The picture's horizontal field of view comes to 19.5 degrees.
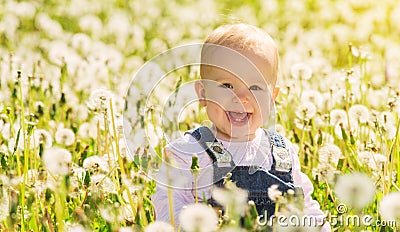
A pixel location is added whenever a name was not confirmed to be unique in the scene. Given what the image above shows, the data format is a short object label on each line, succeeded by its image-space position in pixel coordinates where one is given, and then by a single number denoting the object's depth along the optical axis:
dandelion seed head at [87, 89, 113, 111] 2.75
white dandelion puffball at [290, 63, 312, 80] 3.92
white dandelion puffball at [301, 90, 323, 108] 3.88
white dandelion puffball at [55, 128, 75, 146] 3.50
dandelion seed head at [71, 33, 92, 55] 5.59
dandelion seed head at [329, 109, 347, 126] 3.65
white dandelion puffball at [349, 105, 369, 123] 3.34
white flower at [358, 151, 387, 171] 3.07
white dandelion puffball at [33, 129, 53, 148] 3.33
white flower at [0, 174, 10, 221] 2.34
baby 2.71
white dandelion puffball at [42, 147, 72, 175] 2.39
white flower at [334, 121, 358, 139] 3.55
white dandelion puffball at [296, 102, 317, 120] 3.47
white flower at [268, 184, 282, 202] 2.05
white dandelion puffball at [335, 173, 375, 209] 2.11
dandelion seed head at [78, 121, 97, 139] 3.94
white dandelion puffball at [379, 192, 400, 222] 2.06
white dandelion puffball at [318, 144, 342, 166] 3.18
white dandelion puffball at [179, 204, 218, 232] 1.93
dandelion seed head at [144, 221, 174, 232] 2.08
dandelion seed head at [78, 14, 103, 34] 6.75
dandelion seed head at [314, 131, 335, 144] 3.66
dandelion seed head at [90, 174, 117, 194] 2.67
